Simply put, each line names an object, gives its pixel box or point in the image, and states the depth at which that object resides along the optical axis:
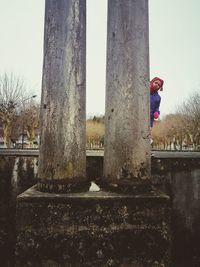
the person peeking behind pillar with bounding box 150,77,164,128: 4.16
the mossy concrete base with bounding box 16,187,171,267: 2.06
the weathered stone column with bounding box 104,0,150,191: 2.36
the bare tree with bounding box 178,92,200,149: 24.67
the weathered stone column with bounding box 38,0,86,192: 2.31
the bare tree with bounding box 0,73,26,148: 19.59
